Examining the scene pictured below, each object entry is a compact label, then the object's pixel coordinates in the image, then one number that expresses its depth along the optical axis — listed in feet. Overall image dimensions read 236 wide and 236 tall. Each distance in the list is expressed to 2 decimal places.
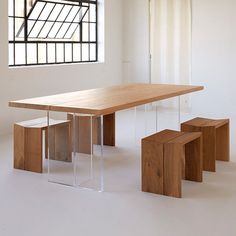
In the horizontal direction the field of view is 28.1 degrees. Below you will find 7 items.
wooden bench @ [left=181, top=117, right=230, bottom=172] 13.92
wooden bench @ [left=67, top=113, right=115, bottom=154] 13.44
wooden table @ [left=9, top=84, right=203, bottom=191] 11.94
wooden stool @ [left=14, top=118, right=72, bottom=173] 14.02
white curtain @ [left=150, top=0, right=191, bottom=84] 24.89
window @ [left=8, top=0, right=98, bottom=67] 20.94
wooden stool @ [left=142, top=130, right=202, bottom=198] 11.59
